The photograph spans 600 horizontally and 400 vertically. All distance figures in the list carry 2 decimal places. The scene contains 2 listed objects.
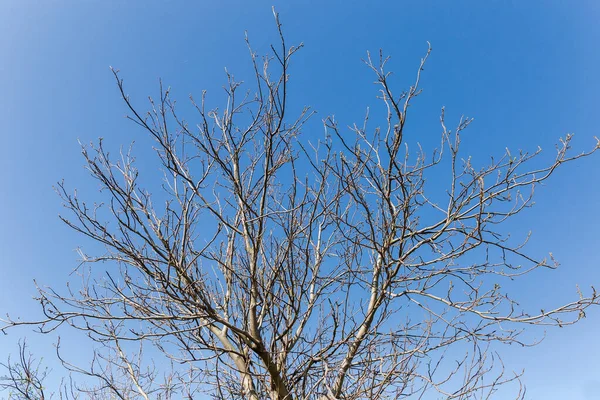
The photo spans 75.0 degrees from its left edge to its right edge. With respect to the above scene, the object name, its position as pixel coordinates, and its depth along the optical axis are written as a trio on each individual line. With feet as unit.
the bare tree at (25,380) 12.17
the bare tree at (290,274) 8.25
